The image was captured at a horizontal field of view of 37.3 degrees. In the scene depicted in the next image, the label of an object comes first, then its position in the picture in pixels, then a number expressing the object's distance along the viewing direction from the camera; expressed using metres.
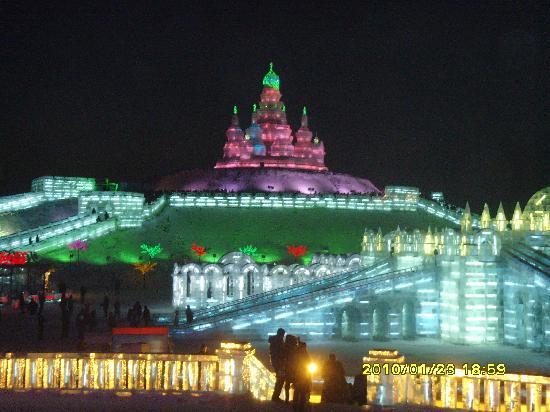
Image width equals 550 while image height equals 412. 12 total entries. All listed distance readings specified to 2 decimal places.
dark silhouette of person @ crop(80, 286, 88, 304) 33.34
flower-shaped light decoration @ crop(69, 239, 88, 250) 49.19
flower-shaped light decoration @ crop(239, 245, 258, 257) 52.19
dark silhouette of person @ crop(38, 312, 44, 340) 23.53
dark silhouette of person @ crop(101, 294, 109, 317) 30.23
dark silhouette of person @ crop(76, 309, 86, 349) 22.27
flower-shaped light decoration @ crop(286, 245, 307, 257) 52.28
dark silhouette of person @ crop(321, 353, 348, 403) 13.57
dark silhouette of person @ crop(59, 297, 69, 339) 24.30
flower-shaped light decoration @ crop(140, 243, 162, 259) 49.92
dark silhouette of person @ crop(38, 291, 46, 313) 26.46
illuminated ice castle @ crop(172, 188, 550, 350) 26.41
